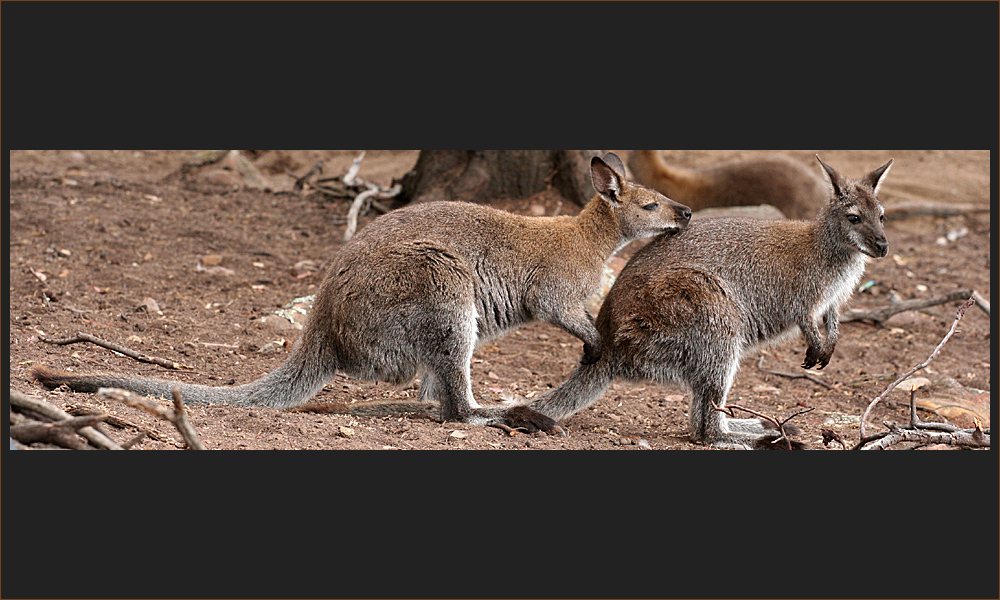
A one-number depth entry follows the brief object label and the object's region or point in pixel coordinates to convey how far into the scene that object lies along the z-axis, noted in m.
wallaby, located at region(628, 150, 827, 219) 21.83
